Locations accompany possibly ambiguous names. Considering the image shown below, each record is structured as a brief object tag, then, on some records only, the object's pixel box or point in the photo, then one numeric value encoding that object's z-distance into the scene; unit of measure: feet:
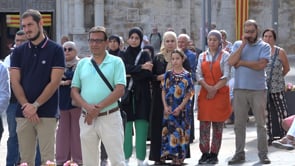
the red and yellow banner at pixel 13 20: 97.11
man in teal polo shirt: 25.58
